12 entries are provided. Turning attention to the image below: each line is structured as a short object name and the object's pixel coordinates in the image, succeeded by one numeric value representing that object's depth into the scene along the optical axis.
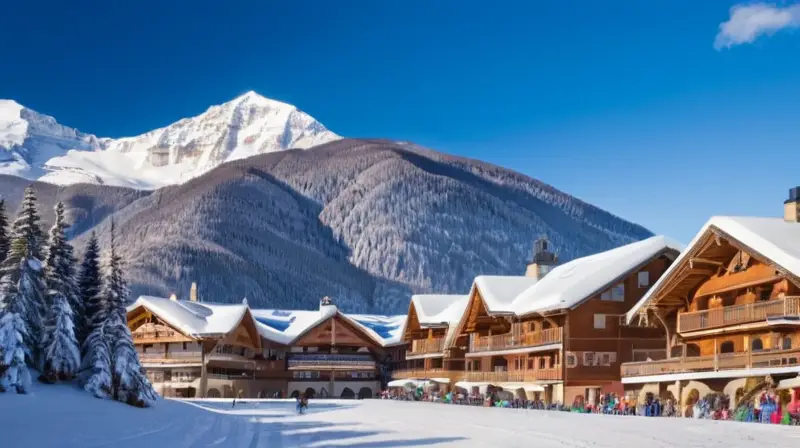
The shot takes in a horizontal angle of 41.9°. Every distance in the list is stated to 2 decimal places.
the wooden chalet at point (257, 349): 90.31
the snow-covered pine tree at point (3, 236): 47.91
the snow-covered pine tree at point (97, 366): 44.78
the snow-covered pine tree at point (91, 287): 48.81
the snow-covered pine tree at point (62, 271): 45.50
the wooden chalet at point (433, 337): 84.75
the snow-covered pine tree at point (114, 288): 47.66
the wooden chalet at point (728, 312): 42.12
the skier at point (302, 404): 53.56
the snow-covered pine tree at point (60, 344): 43.69
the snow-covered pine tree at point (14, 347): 39.25
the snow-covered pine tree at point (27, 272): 42.97
